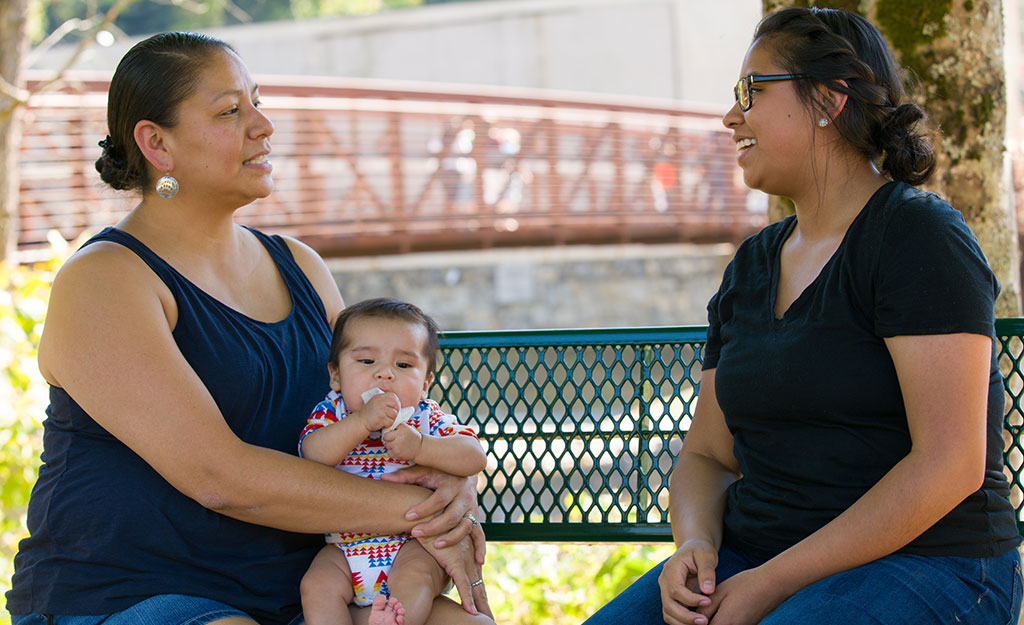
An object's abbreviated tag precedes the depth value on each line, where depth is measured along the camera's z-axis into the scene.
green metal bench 2.67
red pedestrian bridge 13.15
